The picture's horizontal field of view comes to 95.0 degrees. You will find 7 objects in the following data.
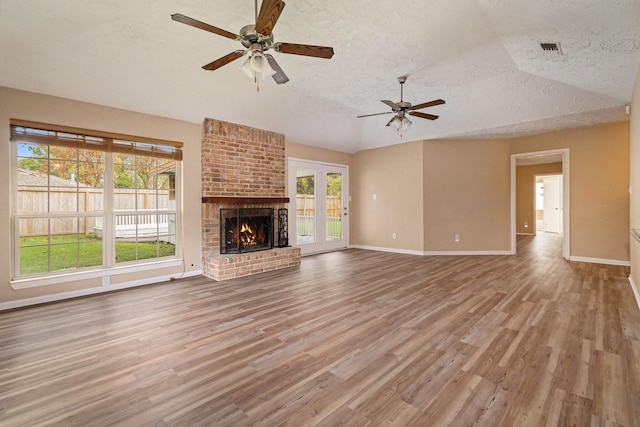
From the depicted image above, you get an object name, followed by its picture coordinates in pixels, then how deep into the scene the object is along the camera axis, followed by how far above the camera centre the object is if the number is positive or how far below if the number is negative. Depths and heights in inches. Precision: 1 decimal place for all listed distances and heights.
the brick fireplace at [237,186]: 192.1 +19.2
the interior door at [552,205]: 422.0 +7.9
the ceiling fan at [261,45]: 83.1 +55.3
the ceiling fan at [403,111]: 160.7 +57.8
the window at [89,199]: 140.7 +7.5
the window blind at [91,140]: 137.2 +38.9
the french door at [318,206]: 259.0 +5.6
